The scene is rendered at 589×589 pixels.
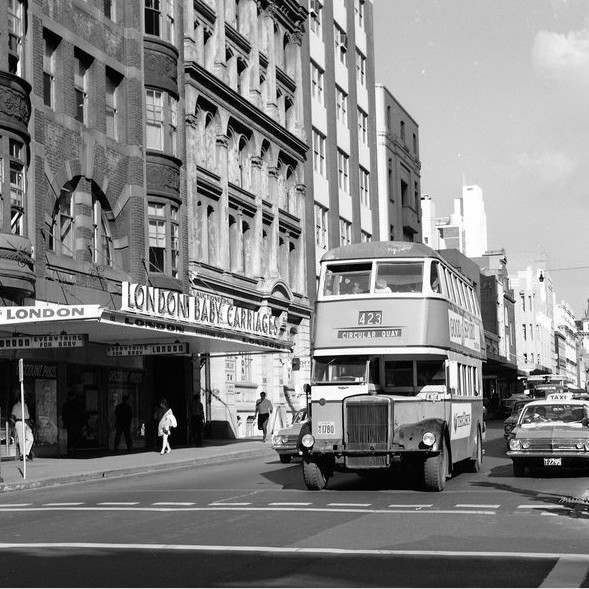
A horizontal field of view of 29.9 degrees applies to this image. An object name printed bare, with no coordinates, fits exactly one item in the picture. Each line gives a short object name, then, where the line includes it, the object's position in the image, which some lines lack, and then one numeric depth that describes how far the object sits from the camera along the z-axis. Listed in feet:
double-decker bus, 61.62
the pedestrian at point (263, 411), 128.88
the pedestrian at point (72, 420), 105.29
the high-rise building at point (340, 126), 189.98
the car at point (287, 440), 90.07
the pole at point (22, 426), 75.87
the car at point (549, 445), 68.69
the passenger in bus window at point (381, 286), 64.90
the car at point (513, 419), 106.79
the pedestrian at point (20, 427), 88.38
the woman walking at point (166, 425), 105.81
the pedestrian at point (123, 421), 112.16
